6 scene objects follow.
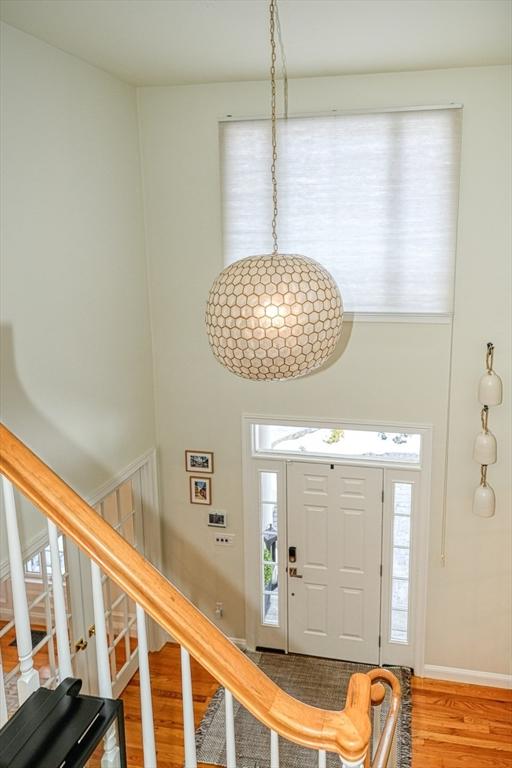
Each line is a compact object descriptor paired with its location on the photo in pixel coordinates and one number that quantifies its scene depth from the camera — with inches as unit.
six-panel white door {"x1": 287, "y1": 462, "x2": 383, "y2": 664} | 233.0
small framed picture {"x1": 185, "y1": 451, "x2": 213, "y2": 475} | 242.6
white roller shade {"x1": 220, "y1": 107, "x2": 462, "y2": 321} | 202.7
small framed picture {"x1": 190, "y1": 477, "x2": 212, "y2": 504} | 244.8
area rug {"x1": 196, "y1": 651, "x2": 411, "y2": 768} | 198.5
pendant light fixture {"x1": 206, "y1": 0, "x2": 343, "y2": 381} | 107.8
